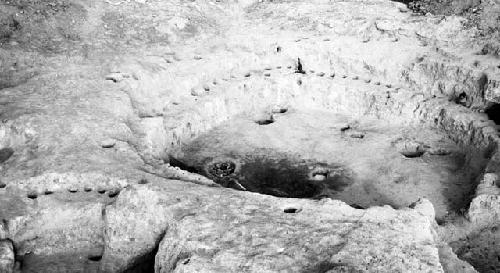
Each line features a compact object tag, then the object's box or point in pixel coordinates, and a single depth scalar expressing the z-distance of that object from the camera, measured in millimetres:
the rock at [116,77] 7586
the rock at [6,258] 4542
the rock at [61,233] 4961
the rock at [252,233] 3984
